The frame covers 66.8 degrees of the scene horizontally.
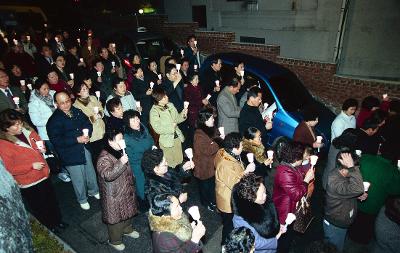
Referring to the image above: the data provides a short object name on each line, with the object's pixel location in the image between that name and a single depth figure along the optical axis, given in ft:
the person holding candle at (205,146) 16.33
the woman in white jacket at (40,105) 19.38
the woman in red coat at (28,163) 14.05
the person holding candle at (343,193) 12.01
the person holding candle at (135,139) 15.67
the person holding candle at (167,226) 9.94
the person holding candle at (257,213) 10.48
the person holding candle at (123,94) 20.66
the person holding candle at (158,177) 11.38
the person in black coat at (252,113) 18.42
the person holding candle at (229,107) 20.31
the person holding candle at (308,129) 17.01
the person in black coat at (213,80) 25.71
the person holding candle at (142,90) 24.77
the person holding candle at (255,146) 15.65
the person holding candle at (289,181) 12.51
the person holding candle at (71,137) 16.34
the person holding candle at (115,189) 13.19
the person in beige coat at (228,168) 13.71
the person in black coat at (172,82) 23.62
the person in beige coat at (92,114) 18.21
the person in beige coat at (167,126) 18.20
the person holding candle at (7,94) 20.73
